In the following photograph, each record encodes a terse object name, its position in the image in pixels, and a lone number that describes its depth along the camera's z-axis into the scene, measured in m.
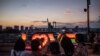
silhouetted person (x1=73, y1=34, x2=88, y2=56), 2.71
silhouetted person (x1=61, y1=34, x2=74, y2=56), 2.87
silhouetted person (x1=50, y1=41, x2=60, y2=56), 2.76
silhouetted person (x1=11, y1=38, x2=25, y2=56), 2.52
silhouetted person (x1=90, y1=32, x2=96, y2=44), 7.35
